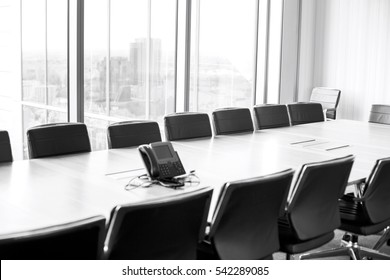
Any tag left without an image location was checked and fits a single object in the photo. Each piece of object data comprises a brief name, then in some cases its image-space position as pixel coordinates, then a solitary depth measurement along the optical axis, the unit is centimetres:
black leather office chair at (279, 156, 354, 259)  358
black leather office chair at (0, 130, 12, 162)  425
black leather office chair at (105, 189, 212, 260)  254
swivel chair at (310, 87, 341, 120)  913
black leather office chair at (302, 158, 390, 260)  404
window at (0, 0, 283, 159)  691
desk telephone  370
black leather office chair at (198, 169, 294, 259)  303
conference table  313
